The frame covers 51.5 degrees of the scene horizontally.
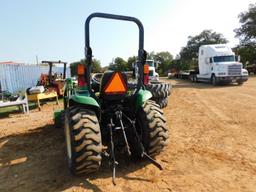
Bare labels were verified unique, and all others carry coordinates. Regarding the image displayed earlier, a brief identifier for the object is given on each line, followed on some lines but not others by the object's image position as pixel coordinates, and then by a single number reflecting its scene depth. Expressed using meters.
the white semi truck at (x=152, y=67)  20.32
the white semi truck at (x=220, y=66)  18.77
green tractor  3.47
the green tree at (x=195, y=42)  56.75
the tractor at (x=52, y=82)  13.09
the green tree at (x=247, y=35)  38.31
